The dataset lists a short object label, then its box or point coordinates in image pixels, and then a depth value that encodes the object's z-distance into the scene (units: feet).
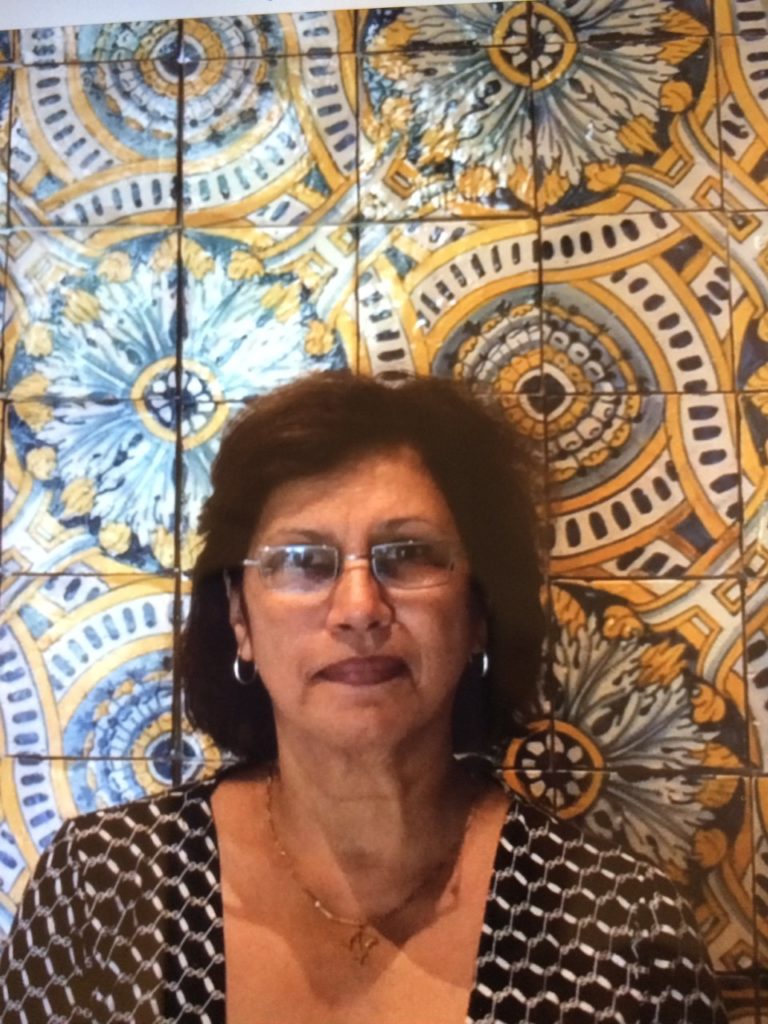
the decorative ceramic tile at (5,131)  2.34
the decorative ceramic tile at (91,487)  2.19
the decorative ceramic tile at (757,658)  2.08
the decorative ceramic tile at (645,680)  2.07
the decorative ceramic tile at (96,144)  2.30
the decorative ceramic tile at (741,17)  2.24
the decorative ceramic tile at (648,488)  2.11
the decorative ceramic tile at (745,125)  2.20
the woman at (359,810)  2.02
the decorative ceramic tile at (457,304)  2.17
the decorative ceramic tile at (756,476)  2.10
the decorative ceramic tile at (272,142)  2.26
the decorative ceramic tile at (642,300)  2.15
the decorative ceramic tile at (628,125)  2.21
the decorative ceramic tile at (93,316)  2.25
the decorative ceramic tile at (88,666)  2.17
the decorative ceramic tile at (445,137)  2.22
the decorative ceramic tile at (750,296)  2.15
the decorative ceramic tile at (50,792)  2.17
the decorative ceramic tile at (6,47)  2.40
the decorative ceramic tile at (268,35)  2.31
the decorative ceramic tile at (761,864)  2.04
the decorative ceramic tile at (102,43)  2.36
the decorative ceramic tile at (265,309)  2.20
